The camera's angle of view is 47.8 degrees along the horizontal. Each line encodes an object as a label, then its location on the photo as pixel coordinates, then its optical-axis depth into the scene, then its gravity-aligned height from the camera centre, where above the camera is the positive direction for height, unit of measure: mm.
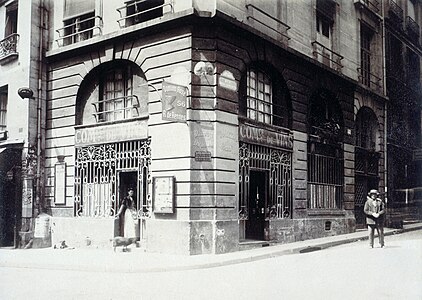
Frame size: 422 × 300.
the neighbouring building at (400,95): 20984 +4333
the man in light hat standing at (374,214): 14578 -931
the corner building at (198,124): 13250 +1919
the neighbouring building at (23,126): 15867 +1960
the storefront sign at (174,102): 12508 +2165
